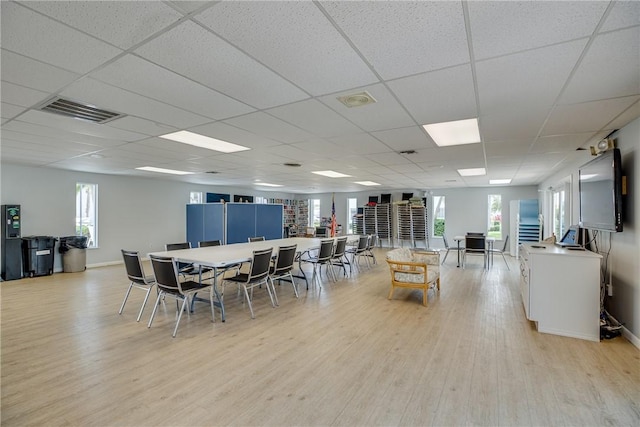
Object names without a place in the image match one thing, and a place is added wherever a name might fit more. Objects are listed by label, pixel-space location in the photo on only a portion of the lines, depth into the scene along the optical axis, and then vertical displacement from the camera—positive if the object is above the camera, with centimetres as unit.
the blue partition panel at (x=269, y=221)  814 -16
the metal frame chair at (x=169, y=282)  342 -79
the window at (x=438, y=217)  1161 -7
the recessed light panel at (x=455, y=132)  350 +106
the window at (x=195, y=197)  1017 +64
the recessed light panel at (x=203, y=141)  397 +107
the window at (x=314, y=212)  1495 +17
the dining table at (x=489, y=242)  767 -72
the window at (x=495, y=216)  1057 -3
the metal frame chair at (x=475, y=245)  723 -73
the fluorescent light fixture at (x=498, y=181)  866 +102
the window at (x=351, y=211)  1360 +20
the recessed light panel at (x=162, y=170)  676 +107
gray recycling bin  693 -85
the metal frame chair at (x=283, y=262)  454 -73
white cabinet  329 -88
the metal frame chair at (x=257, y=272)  398 -77
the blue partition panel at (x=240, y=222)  778 -17
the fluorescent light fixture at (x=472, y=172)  657 +101
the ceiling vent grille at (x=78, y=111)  284 +106
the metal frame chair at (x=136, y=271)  383 -73
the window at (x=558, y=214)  662 +3
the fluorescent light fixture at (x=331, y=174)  725 +104
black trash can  638 -85
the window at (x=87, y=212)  756 +9
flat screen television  315 +27
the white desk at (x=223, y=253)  382 -58
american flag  795 -32
